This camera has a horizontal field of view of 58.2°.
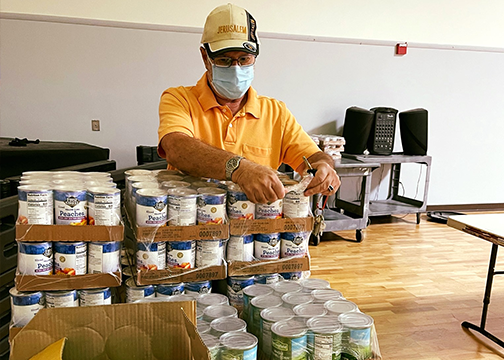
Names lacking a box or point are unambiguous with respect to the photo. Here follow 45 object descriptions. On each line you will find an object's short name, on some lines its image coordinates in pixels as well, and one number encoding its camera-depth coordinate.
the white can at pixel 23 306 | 1.27
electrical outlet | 4.42
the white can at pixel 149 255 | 1.35
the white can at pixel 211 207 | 1.38
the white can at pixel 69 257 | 1.29
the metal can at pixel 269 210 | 1.45
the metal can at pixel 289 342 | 1.15
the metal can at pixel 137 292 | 1.37
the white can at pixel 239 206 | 1.42
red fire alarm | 5.24
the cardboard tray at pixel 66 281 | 1.26
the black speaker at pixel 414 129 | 5.03
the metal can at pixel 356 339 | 1.20
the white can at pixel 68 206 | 1.28
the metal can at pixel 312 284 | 1.44
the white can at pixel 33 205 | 1.26
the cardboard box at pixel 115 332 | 0.94
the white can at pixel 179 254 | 1.38
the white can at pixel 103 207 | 1.30
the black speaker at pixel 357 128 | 4.85
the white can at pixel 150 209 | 1.34
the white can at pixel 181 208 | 1.36
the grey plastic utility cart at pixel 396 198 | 4.81
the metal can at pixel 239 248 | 1.45
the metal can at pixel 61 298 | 1.29
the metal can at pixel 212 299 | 1.34
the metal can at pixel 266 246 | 1.46
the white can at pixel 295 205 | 1.47
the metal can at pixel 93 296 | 1.32
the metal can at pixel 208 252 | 1.40
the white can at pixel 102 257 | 1.31
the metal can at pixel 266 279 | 1.50
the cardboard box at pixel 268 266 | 1.45
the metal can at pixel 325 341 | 1.18
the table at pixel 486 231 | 2.30
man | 1.52
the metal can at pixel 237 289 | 1.45
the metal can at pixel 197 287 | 1.43
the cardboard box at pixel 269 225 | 1.42
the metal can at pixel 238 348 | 1.11
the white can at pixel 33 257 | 1.27
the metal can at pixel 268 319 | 1.22
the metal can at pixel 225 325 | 1.19
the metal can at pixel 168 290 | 1.39
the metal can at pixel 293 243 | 1.49
